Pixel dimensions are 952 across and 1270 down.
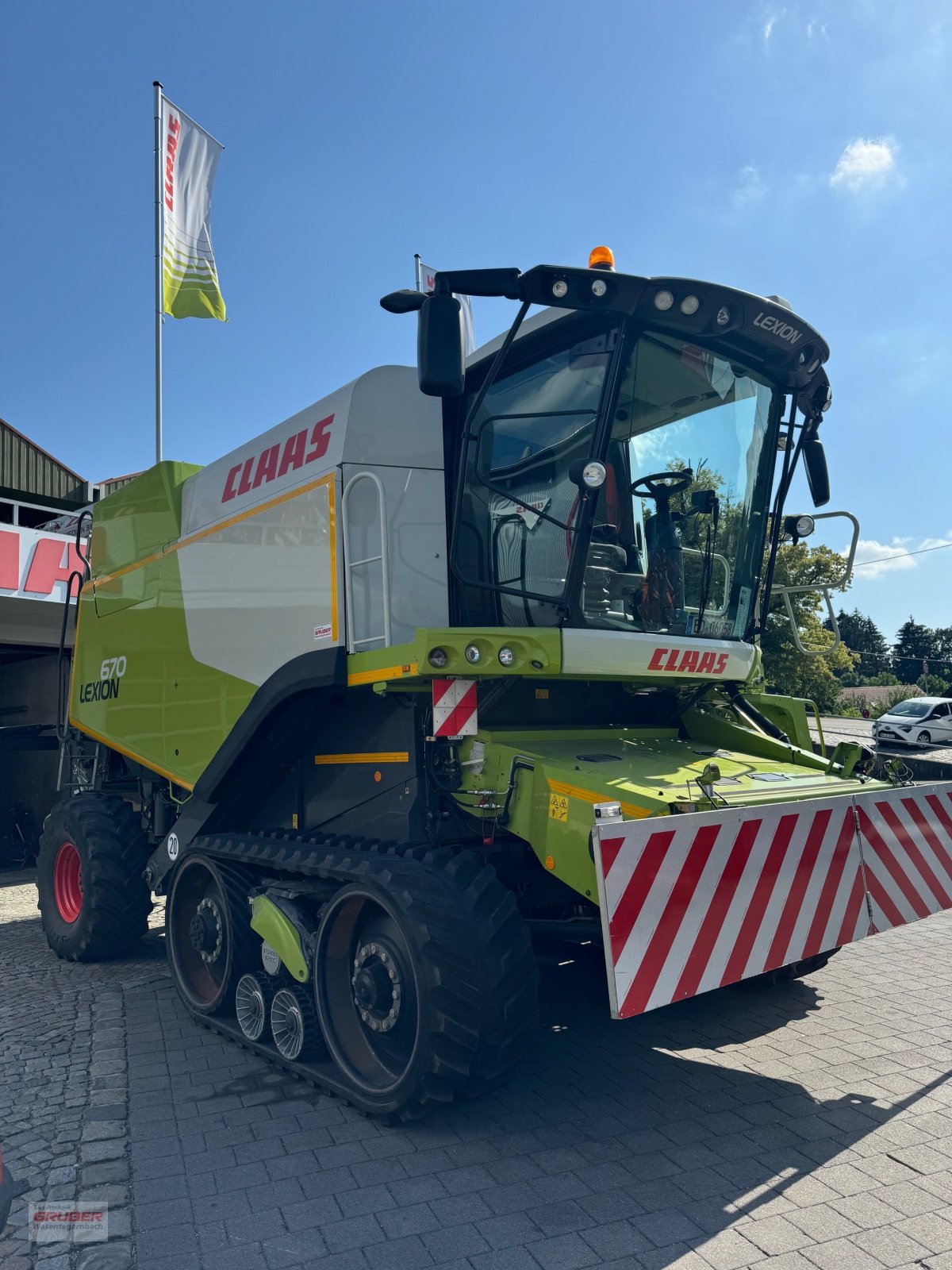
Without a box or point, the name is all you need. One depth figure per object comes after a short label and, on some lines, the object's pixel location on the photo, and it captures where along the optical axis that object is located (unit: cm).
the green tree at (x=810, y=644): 2245
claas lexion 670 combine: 368
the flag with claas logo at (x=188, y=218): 1400
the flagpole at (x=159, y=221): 1372
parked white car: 2370
